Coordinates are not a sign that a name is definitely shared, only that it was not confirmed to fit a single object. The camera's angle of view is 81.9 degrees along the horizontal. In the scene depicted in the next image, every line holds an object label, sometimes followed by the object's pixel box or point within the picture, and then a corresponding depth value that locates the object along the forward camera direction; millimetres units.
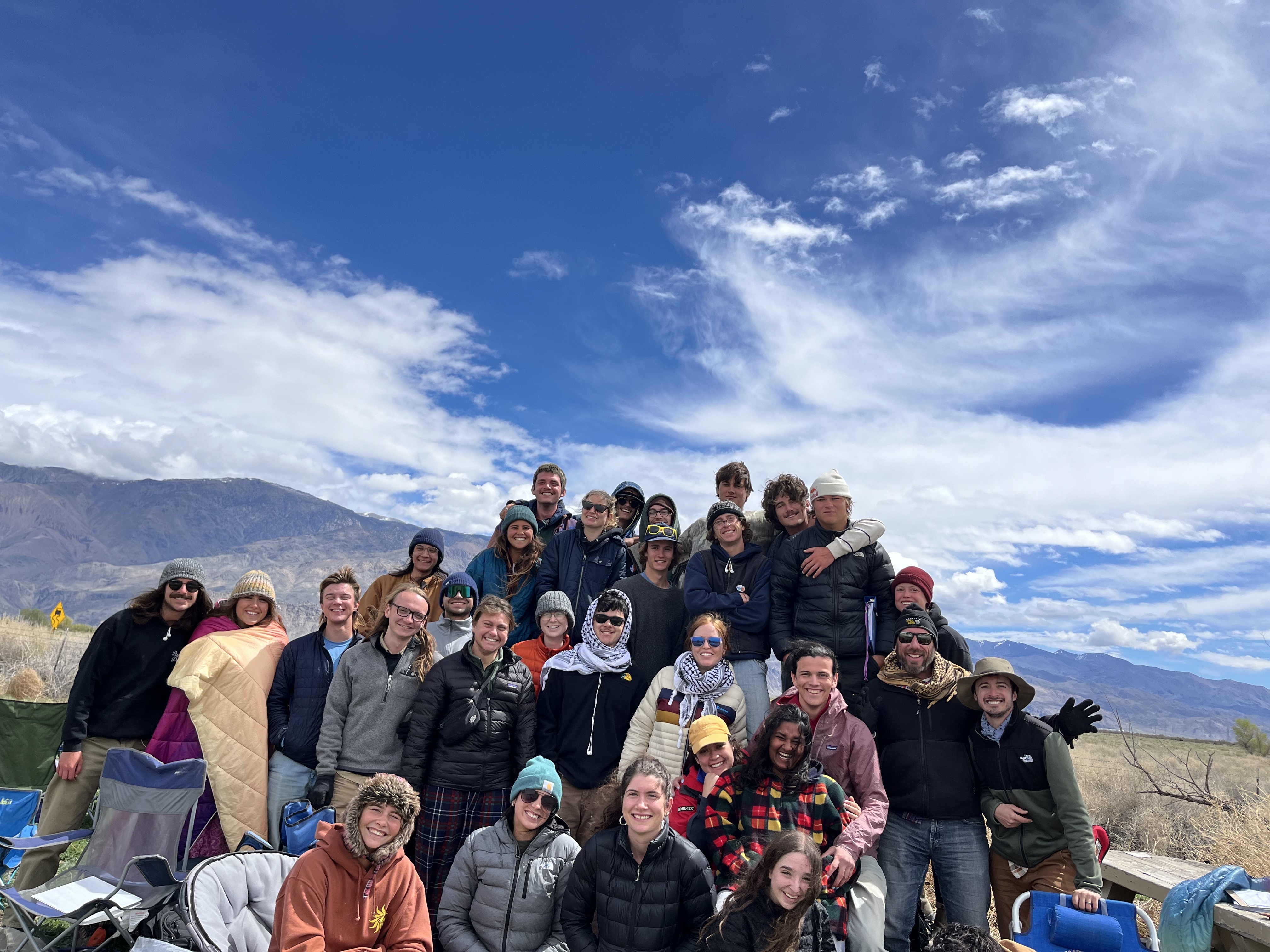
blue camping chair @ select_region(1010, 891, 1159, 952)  4242
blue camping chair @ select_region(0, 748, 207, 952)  5176
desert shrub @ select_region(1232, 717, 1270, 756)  30297
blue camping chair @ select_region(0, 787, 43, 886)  6262
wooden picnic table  4723
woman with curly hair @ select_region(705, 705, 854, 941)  4297
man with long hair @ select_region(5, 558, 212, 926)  5680
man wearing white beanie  5695
